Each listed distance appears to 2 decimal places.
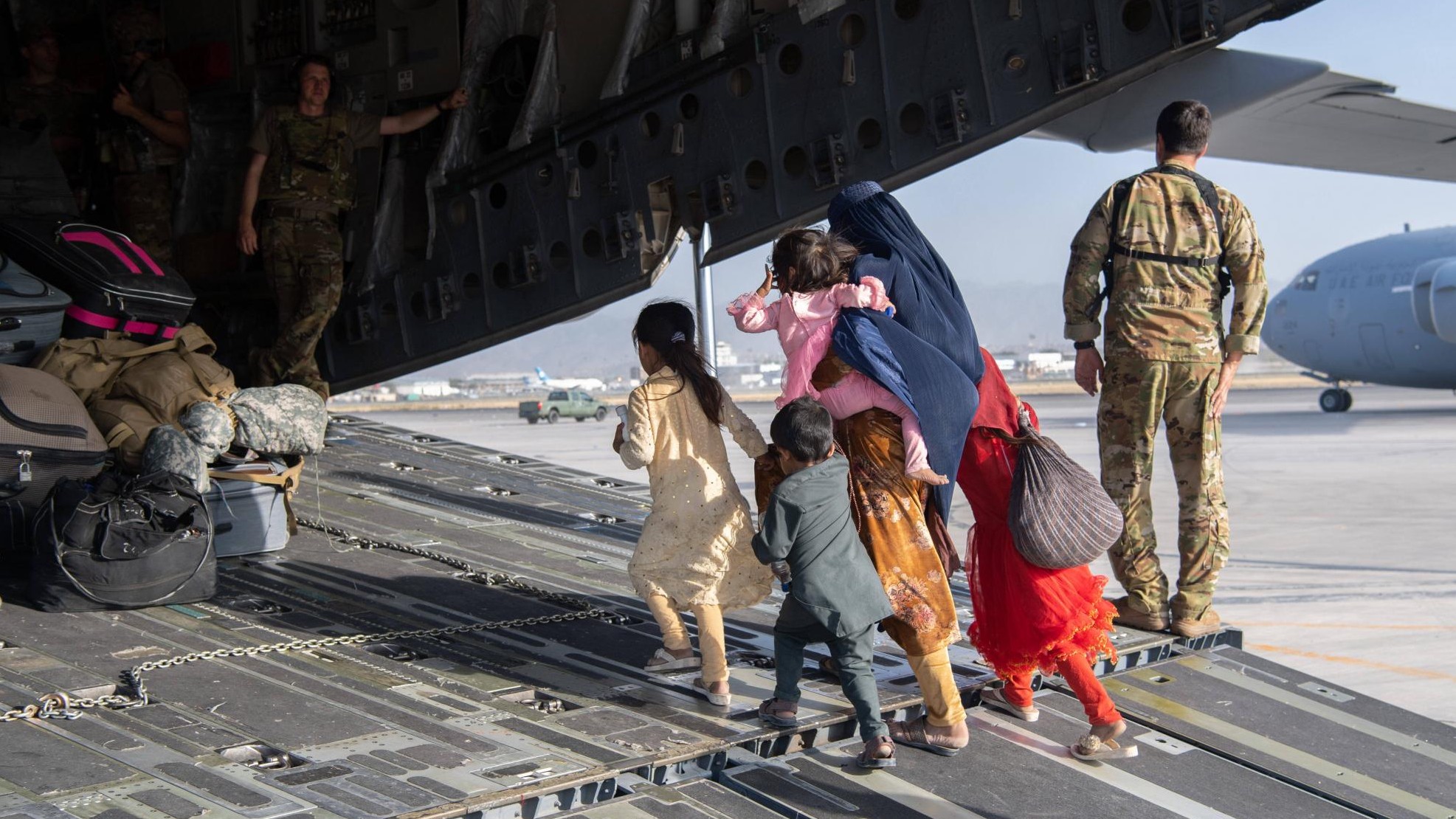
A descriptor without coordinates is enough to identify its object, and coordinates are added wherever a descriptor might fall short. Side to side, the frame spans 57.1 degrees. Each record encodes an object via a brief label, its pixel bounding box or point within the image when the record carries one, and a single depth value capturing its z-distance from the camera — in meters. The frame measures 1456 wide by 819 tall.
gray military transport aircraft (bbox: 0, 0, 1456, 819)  3.24
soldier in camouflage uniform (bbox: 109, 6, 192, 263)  8.30
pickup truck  35.97
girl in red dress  3.60
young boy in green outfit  3.41
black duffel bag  4.35
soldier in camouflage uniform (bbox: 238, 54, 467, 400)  7.27
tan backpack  5.15
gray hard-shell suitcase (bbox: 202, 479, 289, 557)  5.33
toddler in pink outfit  3.60
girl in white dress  3.89
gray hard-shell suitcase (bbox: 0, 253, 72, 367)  5.55
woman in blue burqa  3.55
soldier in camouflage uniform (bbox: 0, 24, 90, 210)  8.33
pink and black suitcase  5.93
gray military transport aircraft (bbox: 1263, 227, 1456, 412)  22.00
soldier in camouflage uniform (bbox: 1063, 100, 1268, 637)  4.57
